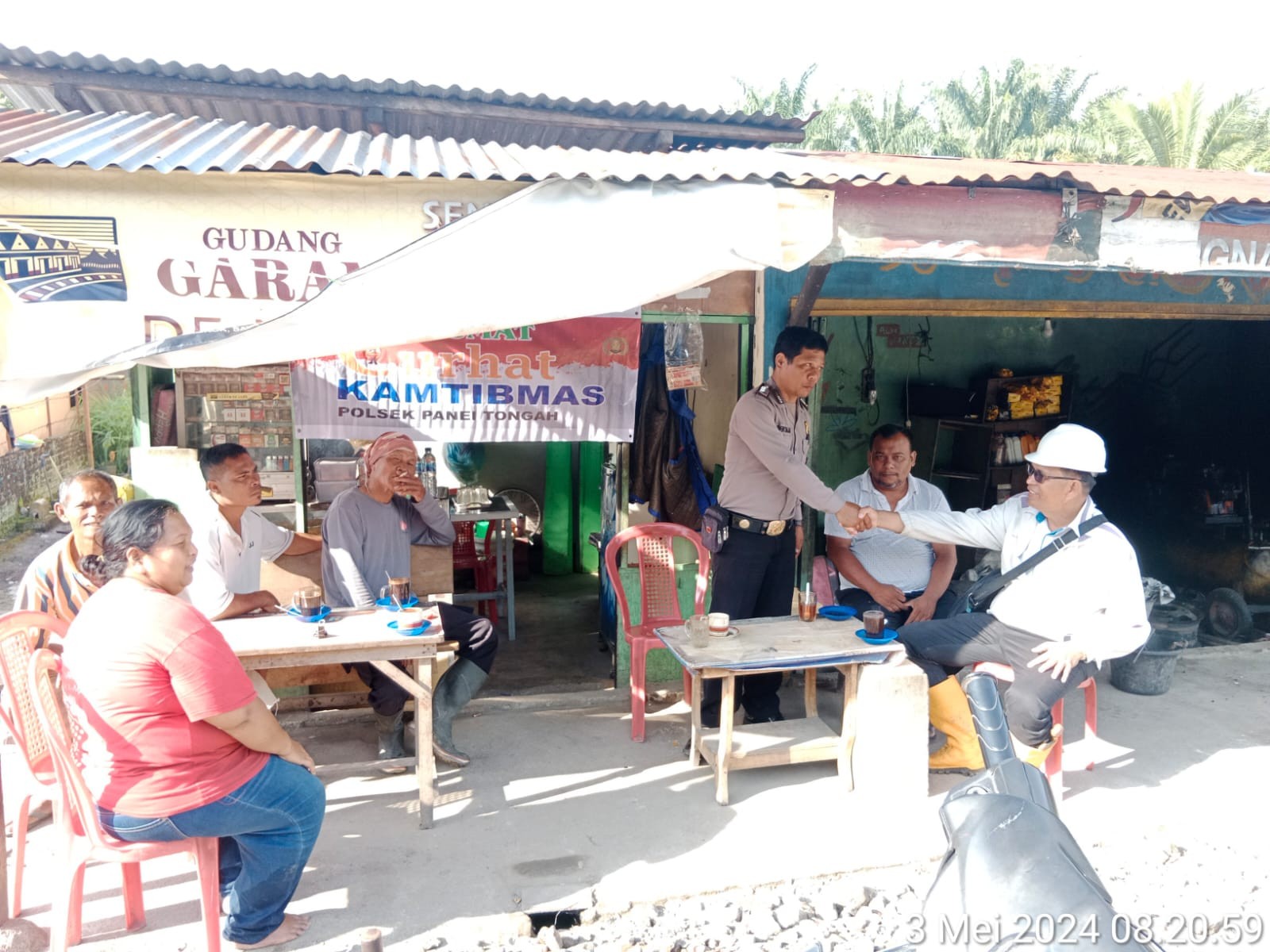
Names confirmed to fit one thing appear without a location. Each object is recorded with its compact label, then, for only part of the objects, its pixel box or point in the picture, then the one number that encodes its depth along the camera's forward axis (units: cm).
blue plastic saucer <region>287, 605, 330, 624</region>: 373
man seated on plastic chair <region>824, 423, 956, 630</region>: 481
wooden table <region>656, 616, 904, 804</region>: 376
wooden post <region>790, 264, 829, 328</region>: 457
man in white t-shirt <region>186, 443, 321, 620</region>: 384
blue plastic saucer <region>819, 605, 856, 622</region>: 436
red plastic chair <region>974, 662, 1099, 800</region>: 391
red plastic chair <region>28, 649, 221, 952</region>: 261
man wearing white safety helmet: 368
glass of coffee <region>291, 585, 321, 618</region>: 372
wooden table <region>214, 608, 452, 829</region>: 341
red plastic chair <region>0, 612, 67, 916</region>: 284
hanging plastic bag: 505
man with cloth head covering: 422
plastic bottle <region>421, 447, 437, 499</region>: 634
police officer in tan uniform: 432
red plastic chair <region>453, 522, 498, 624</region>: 694
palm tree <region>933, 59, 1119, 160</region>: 2564
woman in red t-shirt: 250
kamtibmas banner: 466
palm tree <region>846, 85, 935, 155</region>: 2692
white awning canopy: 330
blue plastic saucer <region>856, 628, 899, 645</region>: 400
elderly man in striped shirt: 341
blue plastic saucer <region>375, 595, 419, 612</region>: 394
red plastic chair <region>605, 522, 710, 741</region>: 484
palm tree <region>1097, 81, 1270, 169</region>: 1711
